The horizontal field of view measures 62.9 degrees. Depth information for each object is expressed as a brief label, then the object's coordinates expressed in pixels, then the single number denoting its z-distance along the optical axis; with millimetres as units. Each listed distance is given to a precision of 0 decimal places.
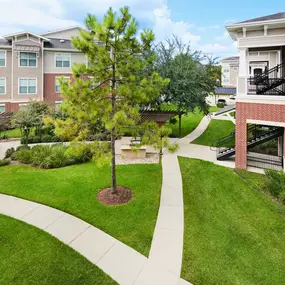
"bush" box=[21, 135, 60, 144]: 18172
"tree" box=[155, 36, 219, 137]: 16156
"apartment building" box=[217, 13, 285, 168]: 10930
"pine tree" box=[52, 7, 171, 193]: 7160
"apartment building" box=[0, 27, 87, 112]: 25791
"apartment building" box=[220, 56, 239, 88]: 60406
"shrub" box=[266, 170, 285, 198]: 8938
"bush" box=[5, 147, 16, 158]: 14094
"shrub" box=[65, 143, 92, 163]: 7723
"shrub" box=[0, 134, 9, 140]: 19609
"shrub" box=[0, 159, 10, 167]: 12636
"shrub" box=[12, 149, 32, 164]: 13045
